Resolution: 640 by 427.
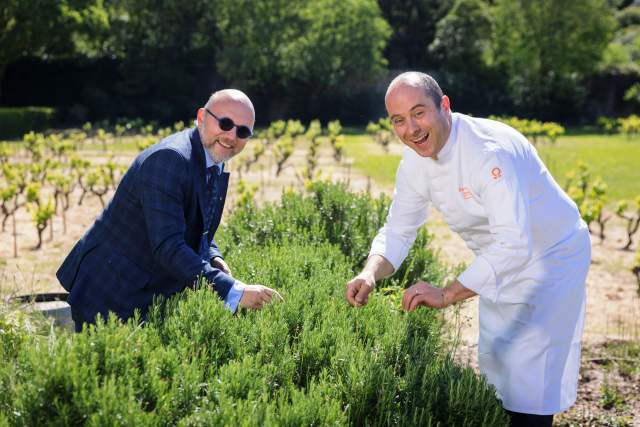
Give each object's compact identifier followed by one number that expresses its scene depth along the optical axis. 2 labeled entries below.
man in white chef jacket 3.03
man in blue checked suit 3.28
